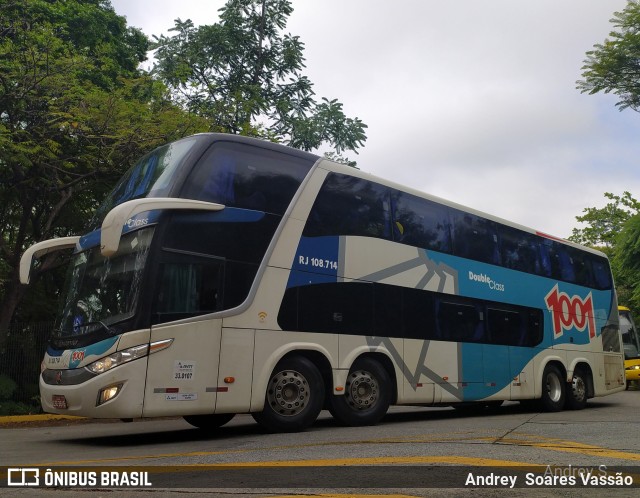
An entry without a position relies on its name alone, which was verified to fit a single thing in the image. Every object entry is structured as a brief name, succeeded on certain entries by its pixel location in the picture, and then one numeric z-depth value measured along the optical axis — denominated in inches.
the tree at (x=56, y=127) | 587.2
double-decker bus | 334.0
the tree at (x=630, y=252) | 933.2
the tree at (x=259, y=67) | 980.6
